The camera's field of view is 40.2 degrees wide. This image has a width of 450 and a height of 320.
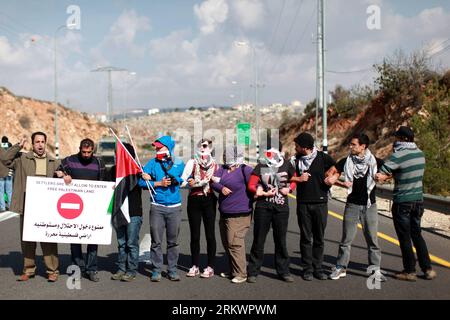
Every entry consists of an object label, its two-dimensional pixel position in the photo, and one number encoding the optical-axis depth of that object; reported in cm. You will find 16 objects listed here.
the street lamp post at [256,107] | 5268
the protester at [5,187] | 1598
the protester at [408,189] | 780
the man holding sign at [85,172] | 791
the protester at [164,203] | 785
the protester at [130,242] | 791
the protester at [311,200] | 786
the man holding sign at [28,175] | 798
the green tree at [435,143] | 1770
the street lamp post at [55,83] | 4273
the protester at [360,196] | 788
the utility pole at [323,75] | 2665
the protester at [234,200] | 788
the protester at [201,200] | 799
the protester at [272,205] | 780
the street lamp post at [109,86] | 6295
